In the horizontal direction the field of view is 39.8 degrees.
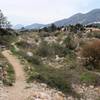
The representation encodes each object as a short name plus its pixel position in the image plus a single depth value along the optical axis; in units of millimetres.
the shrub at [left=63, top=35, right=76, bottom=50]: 18258
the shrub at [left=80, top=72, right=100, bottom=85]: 10142
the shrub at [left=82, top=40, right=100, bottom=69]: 13104
